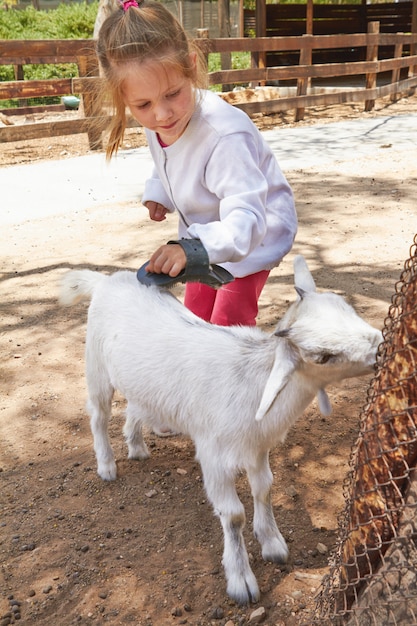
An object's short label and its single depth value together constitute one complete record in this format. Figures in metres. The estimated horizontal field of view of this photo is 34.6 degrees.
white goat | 1.98
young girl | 2.34
